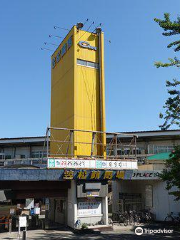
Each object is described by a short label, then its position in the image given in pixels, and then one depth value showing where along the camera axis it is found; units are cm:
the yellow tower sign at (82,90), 2794
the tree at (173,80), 1554
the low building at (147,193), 2725
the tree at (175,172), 1753
